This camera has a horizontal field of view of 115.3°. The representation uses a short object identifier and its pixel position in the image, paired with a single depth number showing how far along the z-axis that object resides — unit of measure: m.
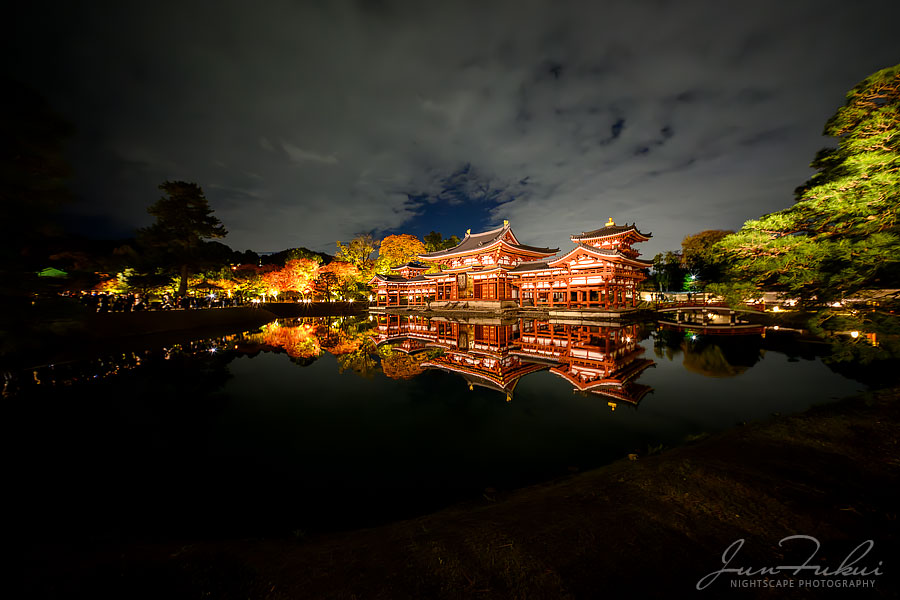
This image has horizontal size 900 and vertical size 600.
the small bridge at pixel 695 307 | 25.75
